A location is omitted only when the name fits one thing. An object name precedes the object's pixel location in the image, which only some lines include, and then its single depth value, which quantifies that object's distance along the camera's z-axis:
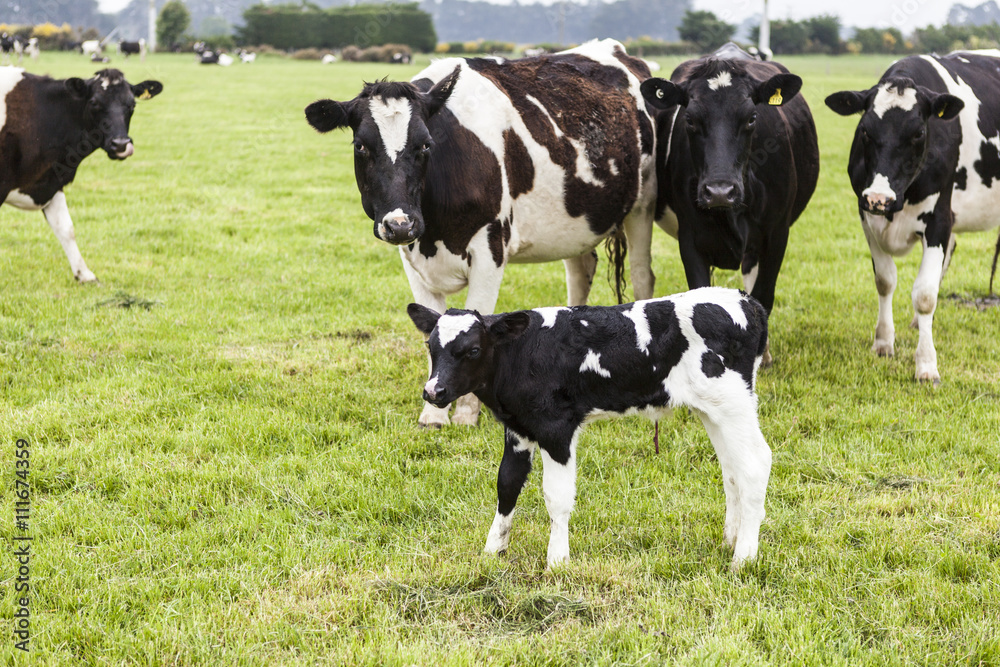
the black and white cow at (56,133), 8.42
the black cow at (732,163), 5.82
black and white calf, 3.86
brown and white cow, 5.21
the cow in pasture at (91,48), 52.96
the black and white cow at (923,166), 6.34
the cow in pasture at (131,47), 50.53
